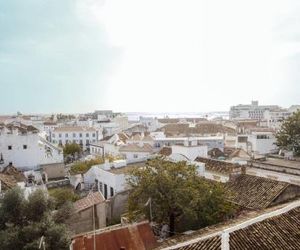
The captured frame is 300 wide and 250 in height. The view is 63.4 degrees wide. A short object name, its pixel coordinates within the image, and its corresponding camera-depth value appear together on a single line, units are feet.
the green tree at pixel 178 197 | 45.51
